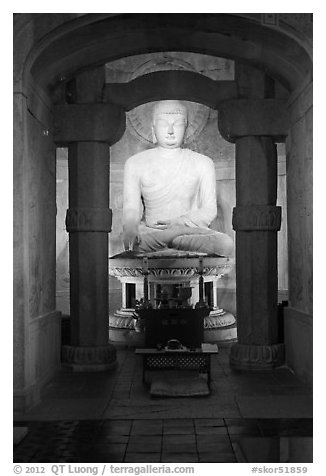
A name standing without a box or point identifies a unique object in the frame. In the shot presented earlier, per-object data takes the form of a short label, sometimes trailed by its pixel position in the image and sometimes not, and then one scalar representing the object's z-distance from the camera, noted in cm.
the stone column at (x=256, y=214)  721
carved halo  1044
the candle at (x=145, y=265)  767
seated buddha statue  891
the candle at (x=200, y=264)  768
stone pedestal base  857
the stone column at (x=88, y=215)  724
